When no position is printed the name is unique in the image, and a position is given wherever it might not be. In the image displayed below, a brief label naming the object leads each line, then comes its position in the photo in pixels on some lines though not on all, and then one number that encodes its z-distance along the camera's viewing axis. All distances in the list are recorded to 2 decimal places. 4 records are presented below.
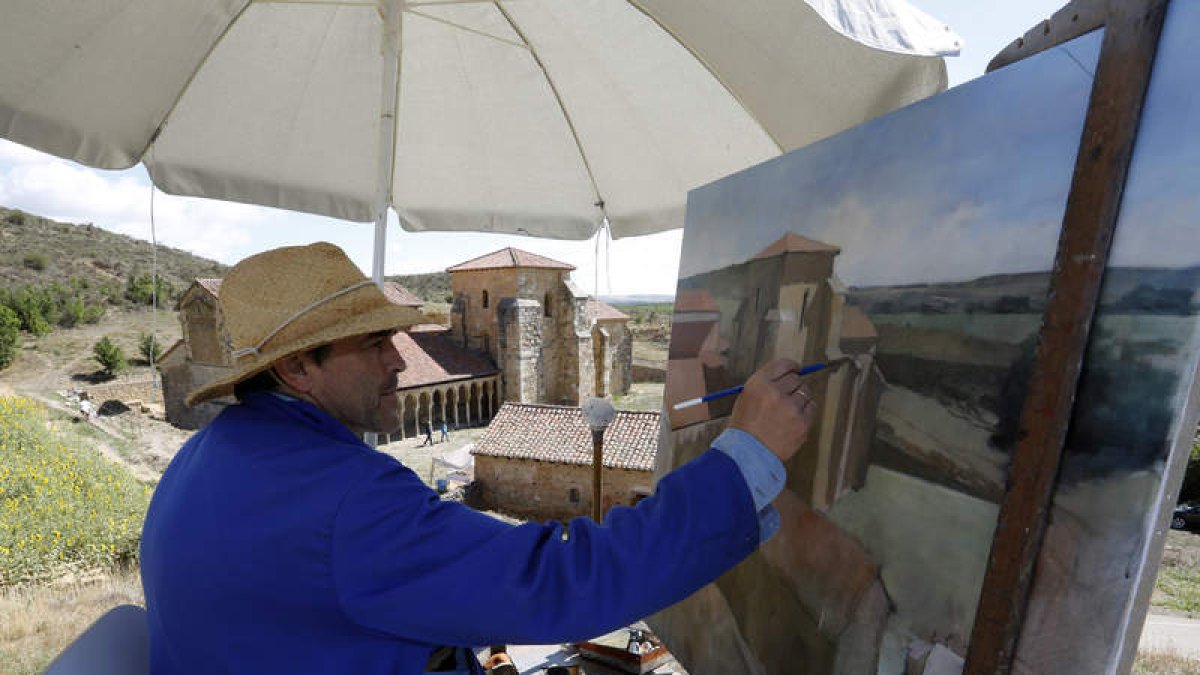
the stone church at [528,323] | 20.77
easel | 0.84
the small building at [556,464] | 11.73
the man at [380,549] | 0.91
